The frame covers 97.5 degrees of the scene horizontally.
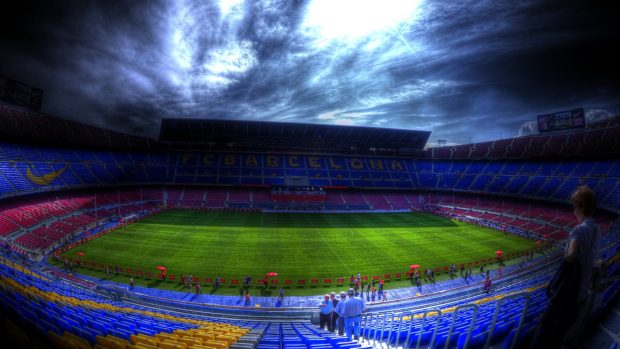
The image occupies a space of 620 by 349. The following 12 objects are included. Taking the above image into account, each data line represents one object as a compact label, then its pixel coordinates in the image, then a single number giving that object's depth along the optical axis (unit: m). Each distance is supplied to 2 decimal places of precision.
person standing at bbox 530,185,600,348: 3.35
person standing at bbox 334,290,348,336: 9.15
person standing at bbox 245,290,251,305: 19.22
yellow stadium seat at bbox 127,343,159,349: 5.25
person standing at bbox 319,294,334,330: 10.22
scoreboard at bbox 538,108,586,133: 51.59
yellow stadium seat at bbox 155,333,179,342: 6.77
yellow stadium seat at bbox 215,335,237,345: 7.16
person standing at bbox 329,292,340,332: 10.13
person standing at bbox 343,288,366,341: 9.03
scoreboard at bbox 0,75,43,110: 43.00
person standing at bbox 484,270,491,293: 20.46
